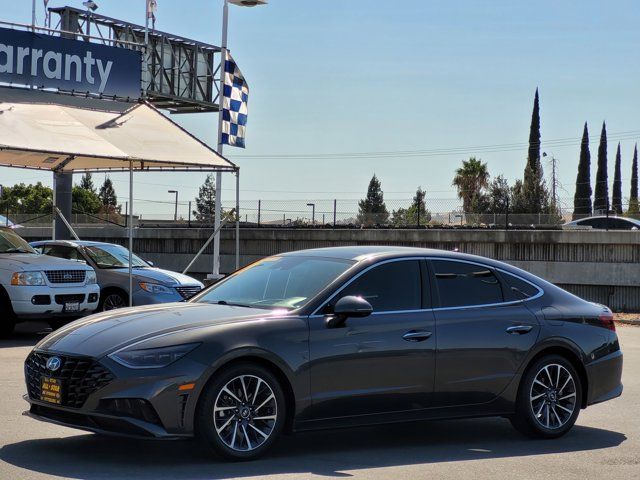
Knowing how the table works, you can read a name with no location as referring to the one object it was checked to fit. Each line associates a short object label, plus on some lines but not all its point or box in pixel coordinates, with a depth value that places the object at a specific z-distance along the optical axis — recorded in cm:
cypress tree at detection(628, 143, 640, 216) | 10919
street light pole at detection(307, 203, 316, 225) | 3275
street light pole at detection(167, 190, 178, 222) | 3353
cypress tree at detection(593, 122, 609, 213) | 9162
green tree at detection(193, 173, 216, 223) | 11928
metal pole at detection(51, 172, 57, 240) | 2151
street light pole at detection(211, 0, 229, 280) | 2436
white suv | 1534
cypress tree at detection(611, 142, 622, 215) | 9981
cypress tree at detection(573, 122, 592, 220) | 8919
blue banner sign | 1909
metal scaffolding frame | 3750
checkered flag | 2447
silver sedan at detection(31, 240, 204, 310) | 1791
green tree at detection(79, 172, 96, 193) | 13041
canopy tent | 1617
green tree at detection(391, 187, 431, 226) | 3209
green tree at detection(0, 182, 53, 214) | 10173
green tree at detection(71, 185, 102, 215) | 10012
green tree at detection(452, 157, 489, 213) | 8575
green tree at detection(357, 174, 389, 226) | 3311
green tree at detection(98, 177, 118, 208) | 13756
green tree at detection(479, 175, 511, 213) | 6750
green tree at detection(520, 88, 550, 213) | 6406
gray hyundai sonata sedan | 693
